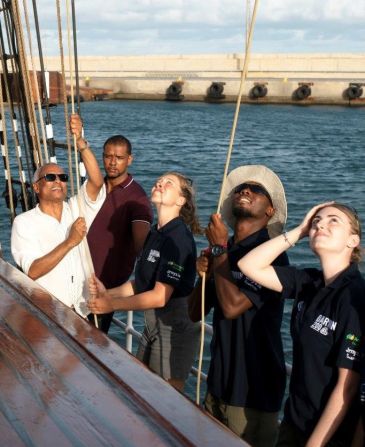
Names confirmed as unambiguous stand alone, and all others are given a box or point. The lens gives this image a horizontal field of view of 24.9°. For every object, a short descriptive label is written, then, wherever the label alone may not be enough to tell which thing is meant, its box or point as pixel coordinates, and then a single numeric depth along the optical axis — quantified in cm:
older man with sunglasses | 390
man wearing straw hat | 311
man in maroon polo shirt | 431
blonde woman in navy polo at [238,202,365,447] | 263
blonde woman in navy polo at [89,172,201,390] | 355
